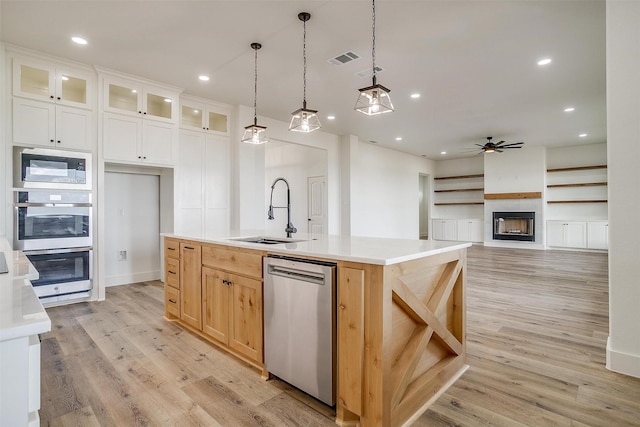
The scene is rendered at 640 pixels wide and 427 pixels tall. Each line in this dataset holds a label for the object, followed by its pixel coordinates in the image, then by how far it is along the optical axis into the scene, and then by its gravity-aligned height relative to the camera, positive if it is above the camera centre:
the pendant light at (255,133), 3.57 +0.91
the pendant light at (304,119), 3.03 +0.92
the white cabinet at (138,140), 4.26 +1.04
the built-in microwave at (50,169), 3.64 +0.54
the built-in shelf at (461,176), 10.72 +1.29
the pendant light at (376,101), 2.45 +0.89
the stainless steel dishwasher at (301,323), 1.79 -0.65
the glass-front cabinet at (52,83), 3.69 +1.59
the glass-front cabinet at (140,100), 4.35 +1.63
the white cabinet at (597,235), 8.08 -0.53
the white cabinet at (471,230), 10.38 -0.51
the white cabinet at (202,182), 5.13 +0.54
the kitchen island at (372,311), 1.62 -0.61
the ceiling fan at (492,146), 7.75 +1.63
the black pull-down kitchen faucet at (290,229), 2.96 -0.13
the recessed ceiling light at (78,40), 3.47 +1.89
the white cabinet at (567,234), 8.45 -0.53
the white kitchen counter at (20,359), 0.67 -0.32
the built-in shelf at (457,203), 10.83 +0.37
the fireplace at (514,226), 9.15 -0.35
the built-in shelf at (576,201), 8.59 +0.35
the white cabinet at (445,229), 10.85 -0.51
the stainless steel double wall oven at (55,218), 3.64 -0.04
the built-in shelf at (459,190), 10.69 +0.83
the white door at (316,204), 7.87 +0.25
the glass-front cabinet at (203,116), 5.27 +1.68
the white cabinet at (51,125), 3.65 +1.07
